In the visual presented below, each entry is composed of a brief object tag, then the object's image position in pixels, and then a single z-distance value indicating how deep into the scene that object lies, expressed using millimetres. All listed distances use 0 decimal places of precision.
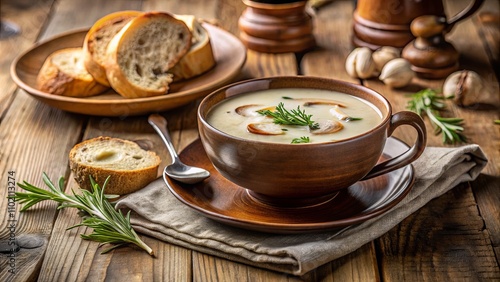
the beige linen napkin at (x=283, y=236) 1490
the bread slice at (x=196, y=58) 2412
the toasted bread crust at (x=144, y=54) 2252
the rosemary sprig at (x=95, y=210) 1588
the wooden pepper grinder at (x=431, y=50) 2480
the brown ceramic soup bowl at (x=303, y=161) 1494
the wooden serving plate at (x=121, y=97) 2201
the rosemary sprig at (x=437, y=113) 2135
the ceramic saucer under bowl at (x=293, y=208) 1501
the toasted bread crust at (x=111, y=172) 1793
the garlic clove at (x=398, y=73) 2451
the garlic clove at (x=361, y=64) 2527
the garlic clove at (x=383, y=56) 2559
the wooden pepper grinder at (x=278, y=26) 2766
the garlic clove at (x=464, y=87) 2326
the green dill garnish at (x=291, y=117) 1607
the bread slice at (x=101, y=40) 2295
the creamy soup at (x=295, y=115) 1583
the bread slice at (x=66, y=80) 2273
